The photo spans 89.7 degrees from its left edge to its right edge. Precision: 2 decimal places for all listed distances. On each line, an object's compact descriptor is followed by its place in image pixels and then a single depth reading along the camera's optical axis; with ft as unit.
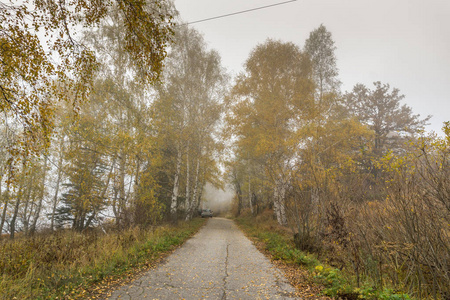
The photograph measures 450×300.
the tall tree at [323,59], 46.80
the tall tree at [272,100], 42.83
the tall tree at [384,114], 73.00
